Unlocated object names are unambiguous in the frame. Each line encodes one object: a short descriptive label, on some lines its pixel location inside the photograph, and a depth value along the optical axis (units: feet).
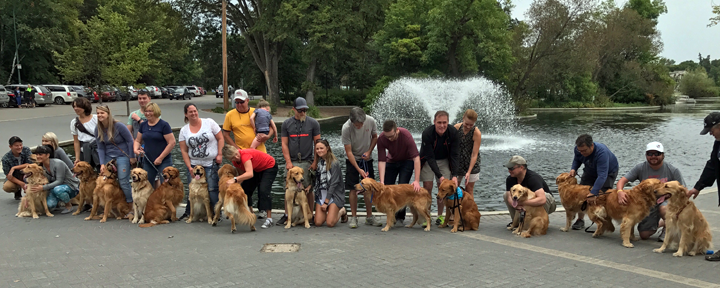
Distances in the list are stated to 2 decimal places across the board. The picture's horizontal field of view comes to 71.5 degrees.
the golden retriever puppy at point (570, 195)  22.74
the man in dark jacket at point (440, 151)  24.20
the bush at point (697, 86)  308.81
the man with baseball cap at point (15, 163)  28.37
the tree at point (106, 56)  97.30
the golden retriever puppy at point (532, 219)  22.44
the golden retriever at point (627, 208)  20.36
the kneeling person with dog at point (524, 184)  22.49
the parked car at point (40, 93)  123.50
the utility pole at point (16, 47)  141.88
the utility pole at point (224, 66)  101.79
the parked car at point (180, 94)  200.88
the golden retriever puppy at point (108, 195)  25.02
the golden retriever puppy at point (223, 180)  23.21
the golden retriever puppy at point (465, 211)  23.81
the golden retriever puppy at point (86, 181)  26.11
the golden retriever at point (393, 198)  23.45
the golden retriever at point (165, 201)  24.47
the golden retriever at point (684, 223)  19.19
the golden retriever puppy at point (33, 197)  26.08
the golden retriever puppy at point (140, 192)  24.33
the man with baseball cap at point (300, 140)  25.05
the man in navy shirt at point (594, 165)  22.50
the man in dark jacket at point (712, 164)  18.79
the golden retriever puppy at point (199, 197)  24.33
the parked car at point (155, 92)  188.56
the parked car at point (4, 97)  114.52
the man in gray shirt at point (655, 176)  21.50
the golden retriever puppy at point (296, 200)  23.57
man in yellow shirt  26.14
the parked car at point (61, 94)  136.99
